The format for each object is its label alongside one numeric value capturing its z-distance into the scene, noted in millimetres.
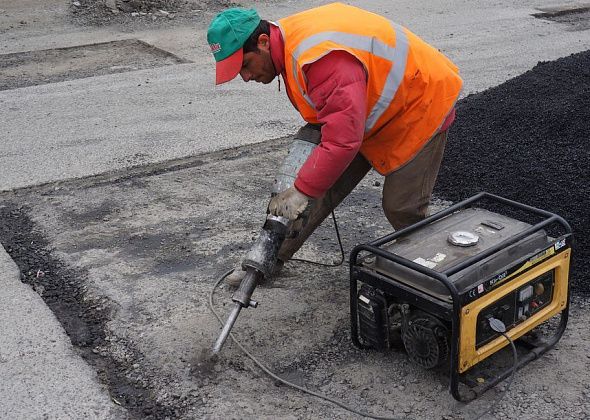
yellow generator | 2898
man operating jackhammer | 3010
